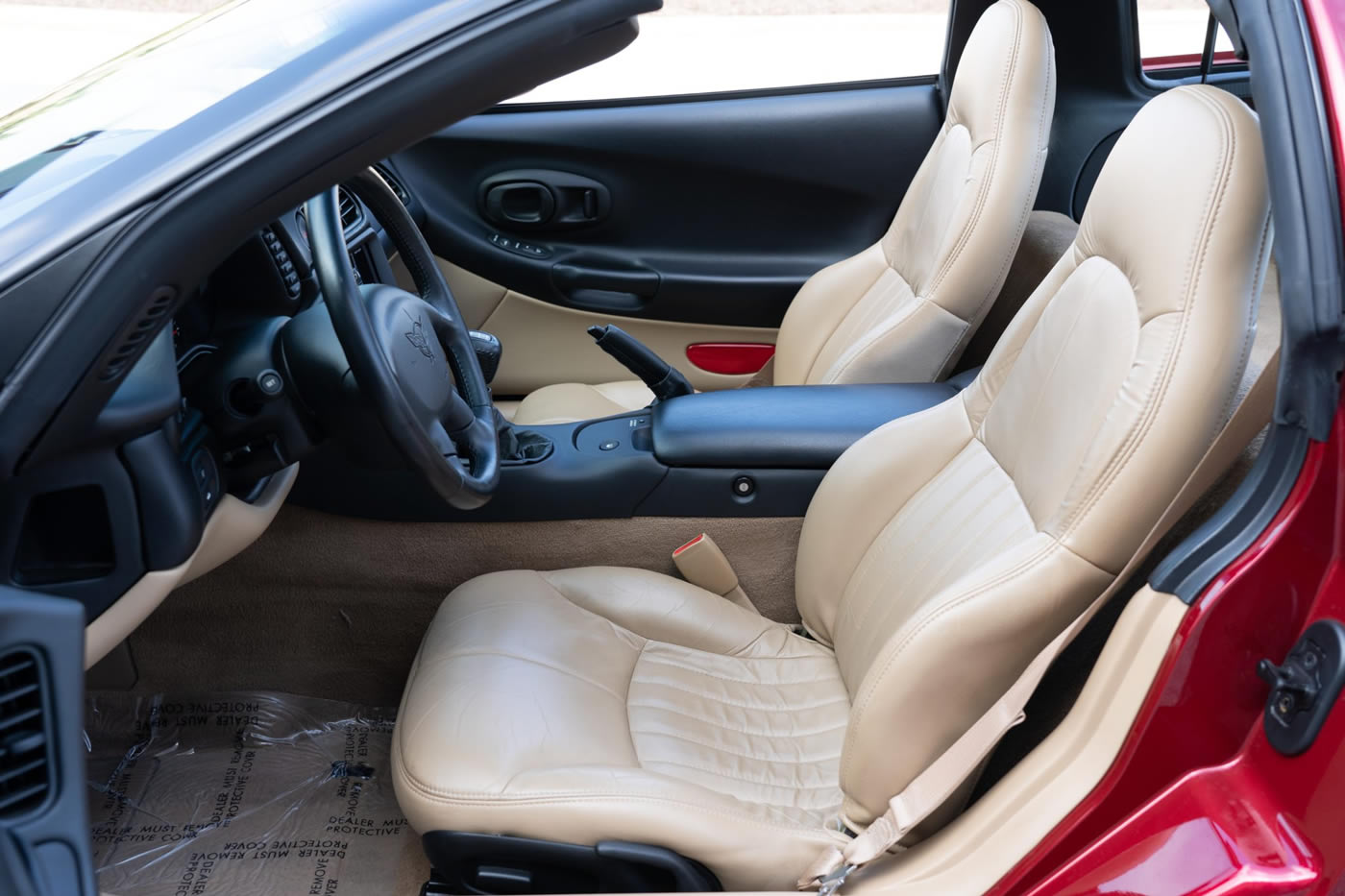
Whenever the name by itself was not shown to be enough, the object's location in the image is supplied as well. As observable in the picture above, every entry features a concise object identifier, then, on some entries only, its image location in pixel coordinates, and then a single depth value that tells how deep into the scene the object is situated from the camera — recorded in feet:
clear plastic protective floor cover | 4.56
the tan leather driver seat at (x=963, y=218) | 5.18
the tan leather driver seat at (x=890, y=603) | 3.01
